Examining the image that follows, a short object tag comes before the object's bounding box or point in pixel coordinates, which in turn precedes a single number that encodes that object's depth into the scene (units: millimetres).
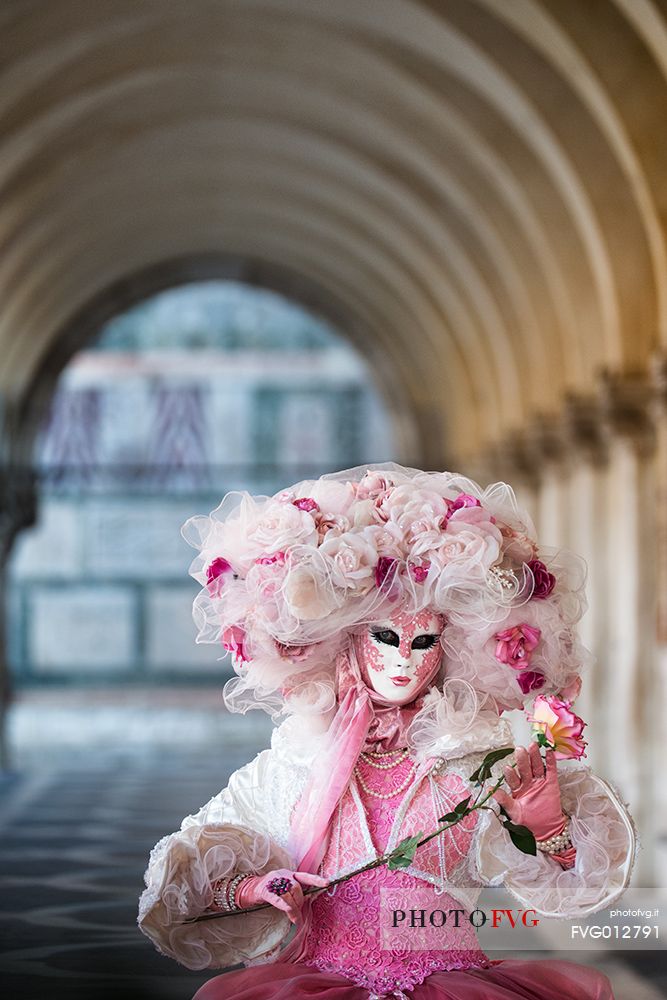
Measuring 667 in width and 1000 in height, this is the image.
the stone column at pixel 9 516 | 19625
